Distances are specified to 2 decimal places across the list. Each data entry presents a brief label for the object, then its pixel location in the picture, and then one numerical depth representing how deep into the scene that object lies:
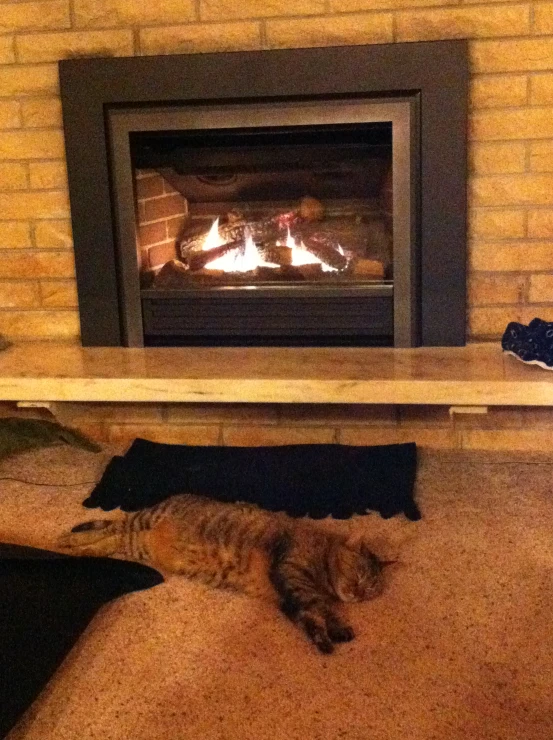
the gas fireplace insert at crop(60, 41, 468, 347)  2.03
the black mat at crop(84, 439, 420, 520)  1.93
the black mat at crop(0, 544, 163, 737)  1.28
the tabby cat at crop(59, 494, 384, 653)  1.48
